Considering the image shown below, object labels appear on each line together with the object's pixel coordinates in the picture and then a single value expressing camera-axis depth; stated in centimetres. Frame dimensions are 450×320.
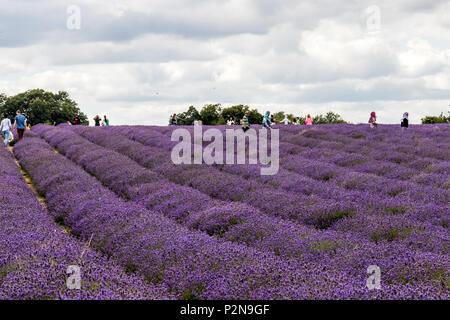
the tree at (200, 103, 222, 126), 7194
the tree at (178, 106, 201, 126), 7356
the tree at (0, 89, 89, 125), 6669
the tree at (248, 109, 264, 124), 6883
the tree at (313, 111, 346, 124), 8825
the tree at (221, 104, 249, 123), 7169
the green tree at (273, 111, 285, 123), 8388
